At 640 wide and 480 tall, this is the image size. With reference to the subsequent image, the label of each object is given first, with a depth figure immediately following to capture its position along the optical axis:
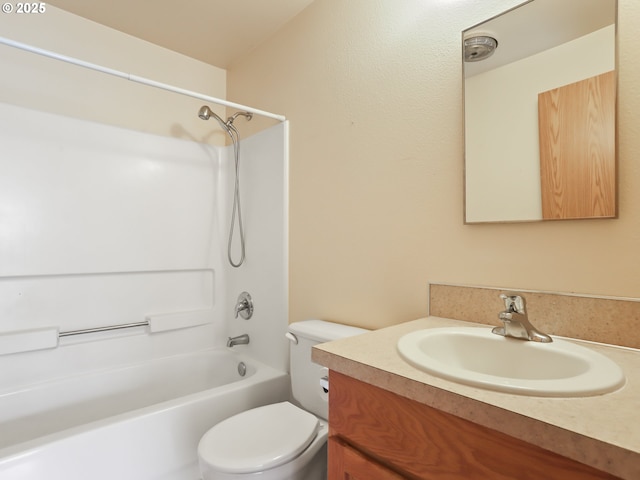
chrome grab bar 1.77
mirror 0.88
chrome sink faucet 0.86
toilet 1.06
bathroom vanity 0.46
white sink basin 0.58
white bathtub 1.17
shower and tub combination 1.46
